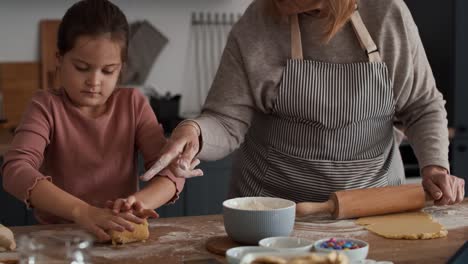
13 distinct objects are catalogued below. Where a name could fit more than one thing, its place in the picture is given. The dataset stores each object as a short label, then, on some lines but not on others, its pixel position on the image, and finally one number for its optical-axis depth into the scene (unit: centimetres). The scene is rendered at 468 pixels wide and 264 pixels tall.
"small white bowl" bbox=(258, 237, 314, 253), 185
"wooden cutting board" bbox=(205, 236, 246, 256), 198
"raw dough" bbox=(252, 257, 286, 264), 168
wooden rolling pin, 226
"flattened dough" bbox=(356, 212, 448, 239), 212
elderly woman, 249
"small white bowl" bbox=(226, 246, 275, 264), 178
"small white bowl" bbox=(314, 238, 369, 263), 181
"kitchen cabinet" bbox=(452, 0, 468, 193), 437
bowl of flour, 196
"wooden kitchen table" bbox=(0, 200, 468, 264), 196
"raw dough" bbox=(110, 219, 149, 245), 204
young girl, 224
